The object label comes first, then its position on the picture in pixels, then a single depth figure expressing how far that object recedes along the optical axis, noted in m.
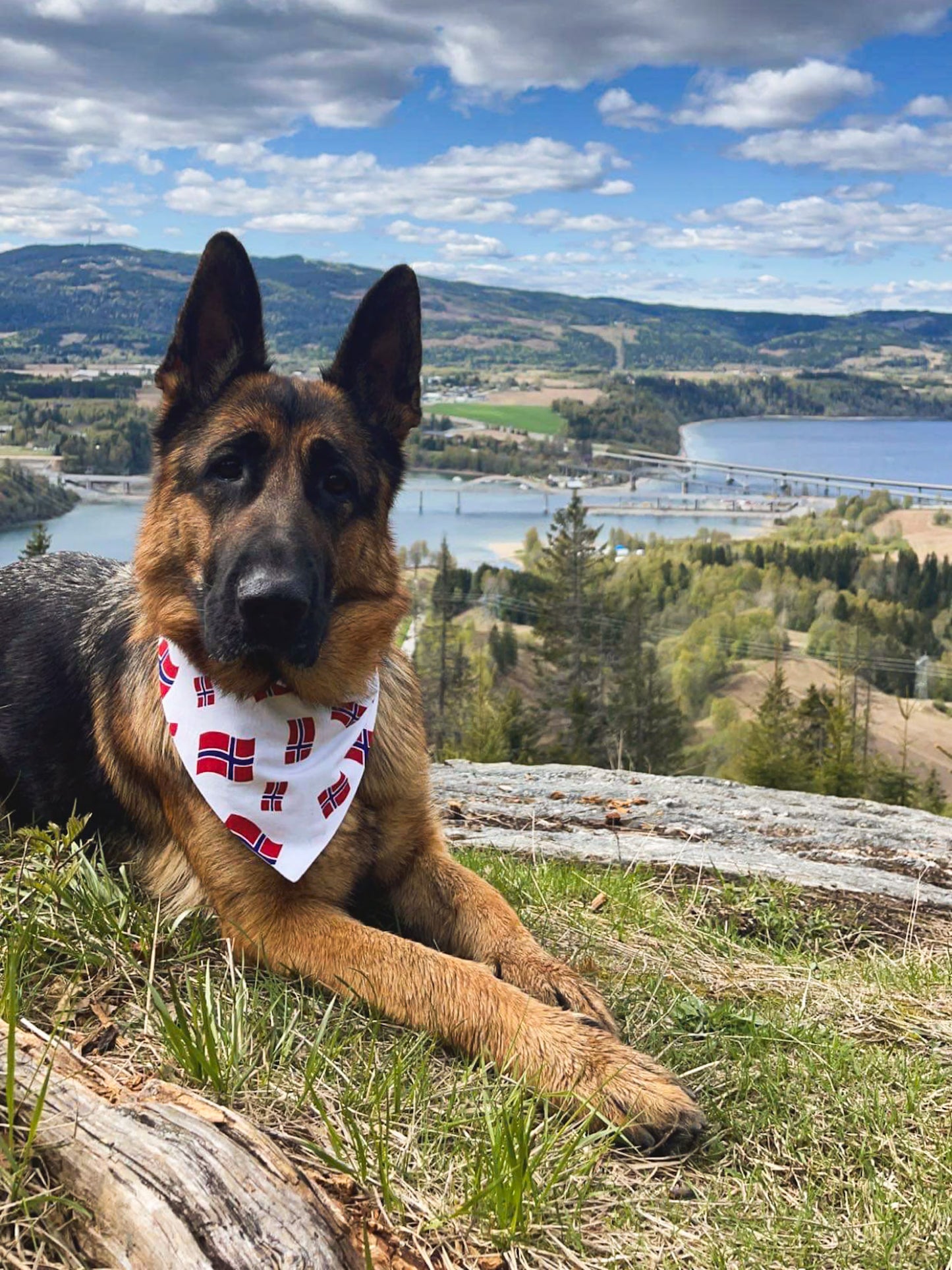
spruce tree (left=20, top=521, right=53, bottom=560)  39.80
